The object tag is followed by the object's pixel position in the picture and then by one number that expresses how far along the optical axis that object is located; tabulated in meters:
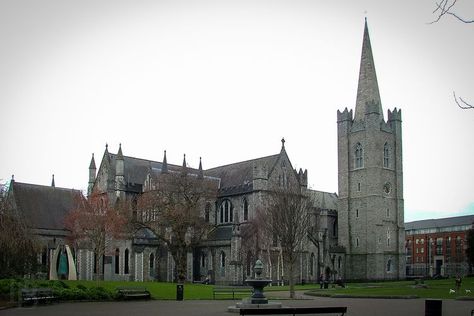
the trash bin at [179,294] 41.56
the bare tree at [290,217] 50.91
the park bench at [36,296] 34.41
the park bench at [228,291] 49.75
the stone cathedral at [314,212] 76.19
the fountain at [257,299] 32.42
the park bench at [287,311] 23.02
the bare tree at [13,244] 39.19
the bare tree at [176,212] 69.19
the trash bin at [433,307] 23.28
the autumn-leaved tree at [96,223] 67.25
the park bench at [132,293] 40.53
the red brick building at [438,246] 147.00
